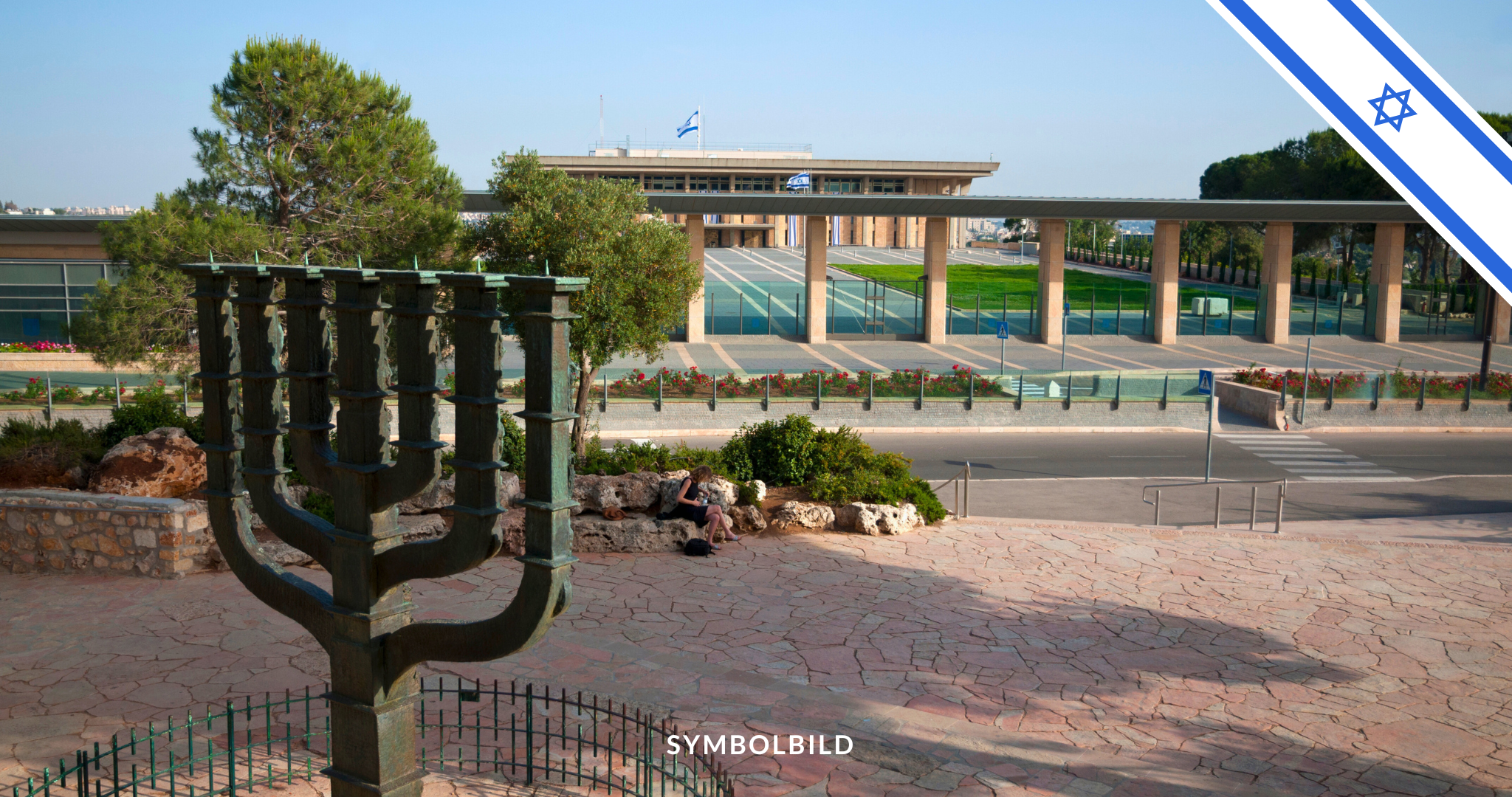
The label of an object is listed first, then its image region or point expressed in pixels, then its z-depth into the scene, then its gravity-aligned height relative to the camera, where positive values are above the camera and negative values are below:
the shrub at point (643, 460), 15.60 -2.59
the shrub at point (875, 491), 14.84 -2.84
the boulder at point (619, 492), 13.66 -2.67
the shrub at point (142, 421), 14.98 -1.99
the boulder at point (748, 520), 14.11 -3.08
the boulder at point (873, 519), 14.39 -3.14
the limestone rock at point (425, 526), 12.32 -2.81
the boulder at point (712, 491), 13.73 -2.69
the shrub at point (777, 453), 15.76 -2.48
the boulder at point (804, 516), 14.31 -3.08
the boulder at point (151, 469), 12.93 -2.31
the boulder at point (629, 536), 13.04 -3.07
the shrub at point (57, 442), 13.56 -2.14
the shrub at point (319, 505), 12.85 -2.70
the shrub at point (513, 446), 15.84 -2.43
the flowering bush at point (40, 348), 29.62 -1.92
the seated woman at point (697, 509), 13.18 -2.76
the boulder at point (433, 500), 13.19 -2.70
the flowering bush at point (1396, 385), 28.30 -2.42
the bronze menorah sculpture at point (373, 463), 4.77 -0.88
